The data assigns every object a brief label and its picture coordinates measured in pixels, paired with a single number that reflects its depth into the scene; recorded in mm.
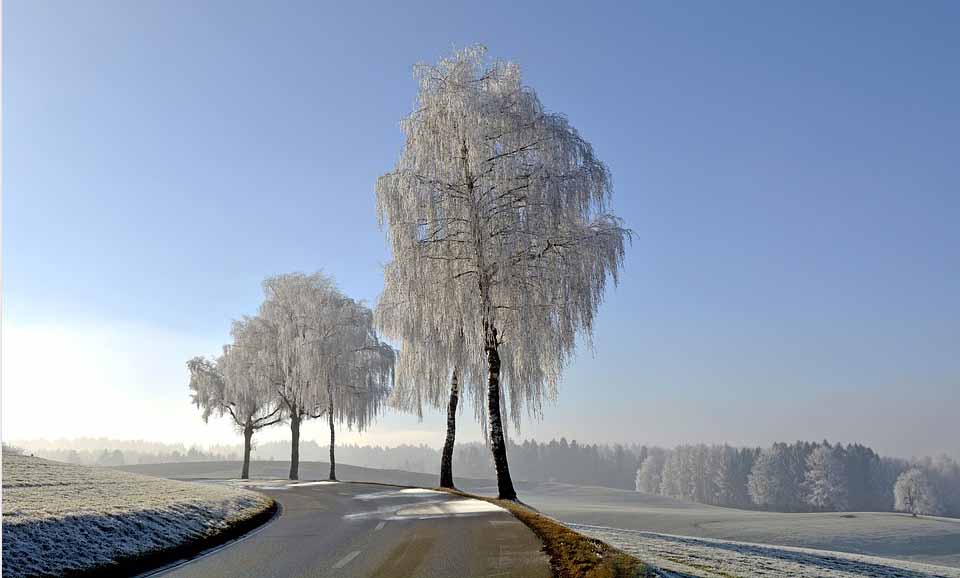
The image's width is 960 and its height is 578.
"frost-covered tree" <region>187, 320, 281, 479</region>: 43188
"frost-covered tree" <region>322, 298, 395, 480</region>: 40000
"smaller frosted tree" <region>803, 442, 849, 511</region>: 110875
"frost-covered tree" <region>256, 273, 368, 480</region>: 39562
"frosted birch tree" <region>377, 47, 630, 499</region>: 20125
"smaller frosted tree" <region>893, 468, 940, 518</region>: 95562
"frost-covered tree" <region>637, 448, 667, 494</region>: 144125
